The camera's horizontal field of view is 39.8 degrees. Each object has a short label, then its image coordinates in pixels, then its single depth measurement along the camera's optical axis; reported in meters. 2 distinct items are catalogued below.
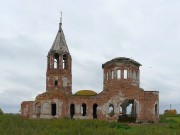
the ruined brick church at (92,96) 25.58
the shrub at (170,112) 40.02
